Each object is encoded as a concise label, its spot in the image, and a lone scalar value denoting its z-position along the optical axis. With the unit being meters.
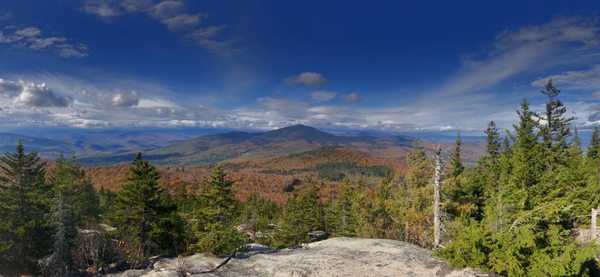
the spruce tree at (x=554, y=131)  37.31
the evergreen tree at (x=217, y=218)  25.02
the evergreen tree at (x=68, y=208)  23.20
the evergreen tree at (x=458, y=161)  39.31
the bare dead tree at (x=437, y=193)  23.83
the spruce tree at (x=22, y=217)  26.23
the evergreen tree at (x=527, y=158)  30.33
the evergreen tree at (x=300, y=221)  53.00
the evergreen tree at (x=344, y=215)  54.19
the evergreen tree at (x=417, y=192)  25.61
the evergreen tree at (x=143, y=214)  27.25
